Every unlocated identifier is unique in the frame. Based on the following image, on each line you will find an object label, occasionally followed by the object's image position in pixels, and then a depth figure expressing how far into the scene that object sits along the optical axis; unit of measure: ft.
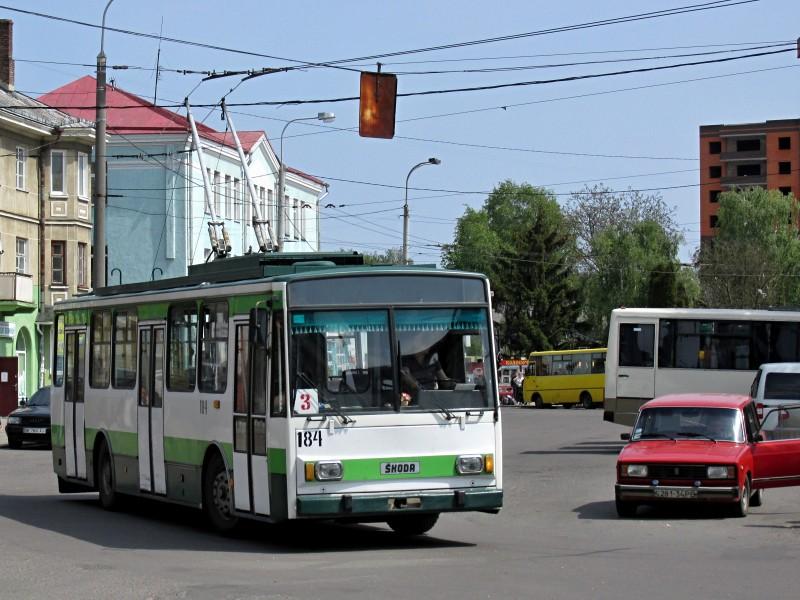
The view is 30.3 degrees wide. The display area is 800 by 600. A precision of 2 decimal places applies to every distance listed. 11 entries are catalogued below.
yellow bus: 232.53
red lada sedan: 56.65
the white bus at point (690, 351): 112.37
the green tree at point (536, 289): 322.55
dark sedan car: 115.96
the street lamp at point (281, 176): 122.38
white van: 89.71
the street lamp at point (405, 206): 201.58
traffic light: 69.67
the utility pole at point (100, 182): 102.99
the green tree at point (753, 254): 287.69
